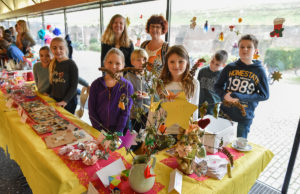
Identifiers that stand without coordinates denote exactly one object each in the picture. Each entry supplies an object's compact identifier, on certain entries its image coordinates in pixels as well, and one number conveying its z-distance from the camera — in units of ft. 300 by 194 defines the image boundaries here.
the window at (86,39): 12.81
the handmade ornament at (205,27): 7.47
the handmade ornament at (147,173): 2.67
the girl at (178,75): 4.33
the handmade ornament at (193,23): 7.75
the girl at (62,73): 6.82
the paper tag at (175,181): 2.82
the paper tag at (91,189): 2.73
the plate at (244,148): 3.94
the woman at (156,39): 6.77
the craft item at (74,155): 3.58
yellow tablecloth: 3.04
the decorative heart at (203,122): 2.54
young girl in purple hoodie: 5.18
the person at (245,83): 5.30
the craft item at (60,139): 4.09
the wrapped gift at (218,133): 3.60
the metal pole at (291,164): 5.59
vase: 2.72
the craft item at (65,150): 3.75
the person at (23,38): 12.30
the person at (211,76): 6.82
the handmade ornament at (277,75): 4.94
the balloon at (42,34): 16.62
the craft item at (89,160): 3.44
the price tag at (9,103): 5.93
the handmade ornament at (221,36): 7.38
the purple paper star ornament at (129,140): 2.65
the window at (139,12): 8.69
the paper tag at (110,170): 2.97
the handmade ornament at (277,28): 5.38
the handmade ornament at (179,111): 2.48
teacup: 4.03
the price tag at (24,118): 4.90
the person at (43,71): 7.70
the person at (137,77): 6.05
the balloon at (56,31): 15.31
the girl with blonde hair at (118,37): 7.56
